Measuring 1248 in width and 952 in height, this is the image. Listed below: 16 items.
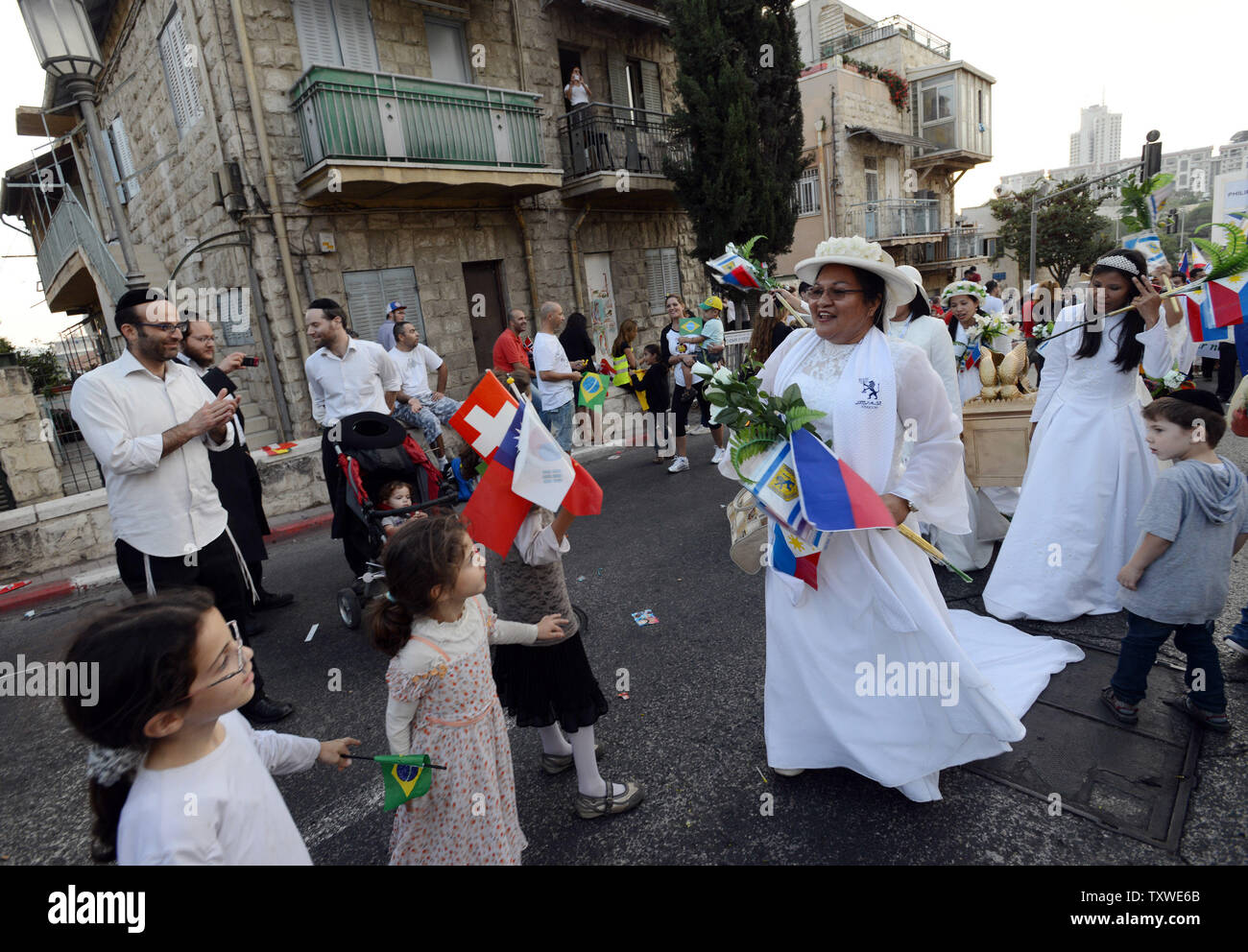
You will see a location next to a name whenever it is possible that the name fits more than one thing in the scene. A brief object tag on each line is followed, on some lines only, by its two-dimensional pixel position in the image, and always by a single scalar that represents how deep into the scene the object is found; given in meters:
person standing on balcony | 13.50
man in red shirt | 8.01
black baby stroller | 4.56
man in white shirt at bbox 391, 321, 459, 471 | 7.17
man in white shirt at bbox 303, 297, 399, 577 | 5.04
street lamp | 4.80
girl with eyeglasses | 1.33
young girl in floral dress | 2.00
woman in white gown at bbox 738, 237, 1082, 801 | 2.46
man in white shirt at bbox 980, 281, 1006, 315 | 10.58
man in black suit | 4.23
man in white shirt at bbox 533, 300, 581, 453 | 7.72
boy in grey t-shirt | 2.66
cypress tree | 13.81
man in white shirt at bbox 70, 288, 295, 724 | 3.17
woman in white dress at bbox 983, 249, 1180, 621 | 3.68
